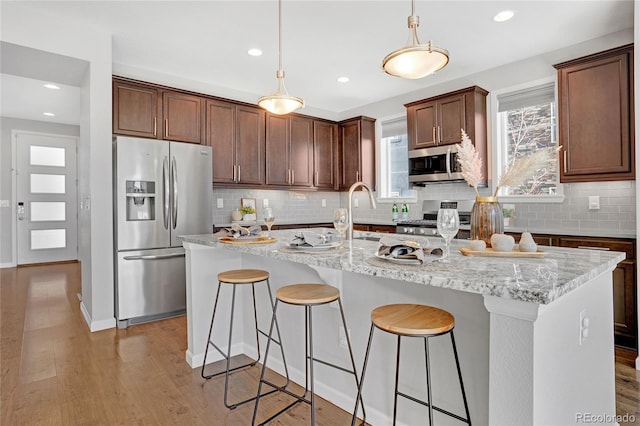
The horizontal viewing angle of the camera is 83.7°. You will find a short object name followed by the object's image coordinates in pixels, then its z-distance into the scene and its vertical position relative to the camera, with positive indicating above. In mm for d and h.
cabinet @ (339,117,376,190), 5312 +946
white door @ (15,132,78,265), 6430 +342
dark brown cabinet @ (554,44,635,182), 2924 +816
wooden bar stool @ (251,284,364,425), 1622 -388
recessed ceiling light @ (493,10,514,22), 2912 +1635
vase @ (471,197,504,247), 1666 -31
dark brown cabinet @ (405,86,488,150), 3945 +1101
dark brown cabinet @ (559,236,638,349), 2754 -654
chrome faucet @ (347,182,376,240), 1895 +3
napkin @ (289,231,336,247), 1712 -128
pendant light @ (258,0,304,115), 2609 +836
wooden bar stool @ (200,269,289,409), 2075 -404
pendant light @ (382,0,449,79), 1917 +861
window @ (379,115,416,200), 5125 +793
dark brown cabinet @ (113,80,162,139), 3557 +1085
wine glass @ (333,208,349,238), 1918 -29
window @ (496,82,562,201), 3680 +888
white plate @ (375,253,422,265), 1227 -168
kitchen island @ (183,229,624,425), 981 -460
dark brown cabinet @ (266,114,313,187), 4855 +902
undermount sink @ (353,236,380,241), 2347 -166
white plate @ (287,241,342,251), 1679 -157
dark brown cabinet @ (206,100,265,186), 4297 +917
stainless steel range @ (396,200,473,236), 4046 -97
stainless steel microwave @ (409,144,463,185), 4074 +577
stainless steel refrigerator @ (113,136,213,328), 3383 -38
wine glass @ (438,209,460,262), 1413 -37
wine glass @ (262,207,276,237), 2373 -18
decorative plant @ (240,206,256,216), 4742 +62
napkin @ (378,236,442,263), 1263 -142
